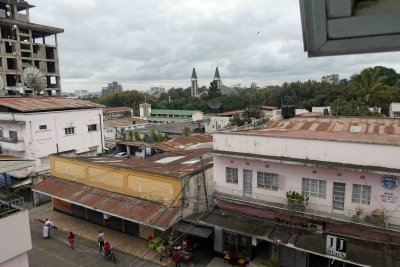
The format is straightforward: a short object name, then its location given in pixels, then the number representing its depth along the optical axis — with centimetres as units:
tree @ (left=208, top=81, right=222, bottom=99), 10288
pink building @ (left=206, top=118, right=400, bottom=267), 1320
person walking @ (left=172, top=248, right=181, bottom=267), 1625
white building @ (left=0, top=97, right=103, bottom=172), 2822
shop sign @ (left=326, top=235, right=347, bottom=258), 1292
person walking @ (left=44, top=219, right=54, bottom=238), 2057
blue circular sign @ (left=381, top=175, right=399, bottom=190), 1295
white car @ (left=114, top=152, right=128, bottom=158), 4299
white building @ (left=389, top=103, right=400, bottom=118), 4200
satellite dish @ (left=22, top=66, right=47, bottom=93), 3719
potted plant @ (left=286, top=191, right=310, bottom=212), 1488
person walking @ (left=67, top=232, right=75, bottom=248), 1908
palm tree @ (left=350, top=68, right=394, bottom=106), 4328
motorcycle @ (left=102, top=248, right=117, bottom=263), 1756
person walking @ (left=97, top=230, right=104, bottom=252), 1844
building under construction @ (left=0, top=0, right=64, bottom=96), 4941
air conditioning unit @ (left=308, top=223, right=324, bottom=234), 1477
